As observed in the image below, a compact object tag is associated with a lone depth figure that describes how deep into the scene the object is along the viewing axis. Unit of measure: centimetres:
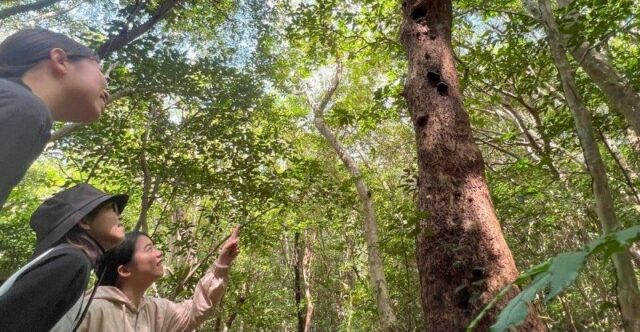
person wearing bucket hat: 101
